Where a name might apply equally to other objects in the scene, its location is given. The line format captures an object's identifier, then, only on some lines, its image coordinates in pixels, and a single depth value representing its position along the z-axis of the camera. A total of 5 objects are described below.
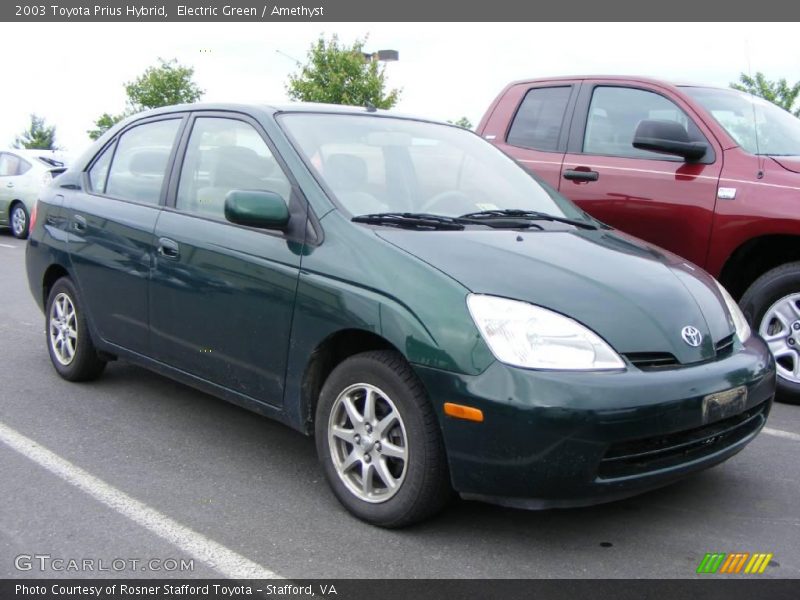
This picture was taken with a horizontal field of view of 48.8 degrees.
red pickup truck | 5.36
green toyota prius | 3.07
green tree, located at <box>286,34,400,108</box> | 38.19
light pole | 53.63
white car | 15.62
